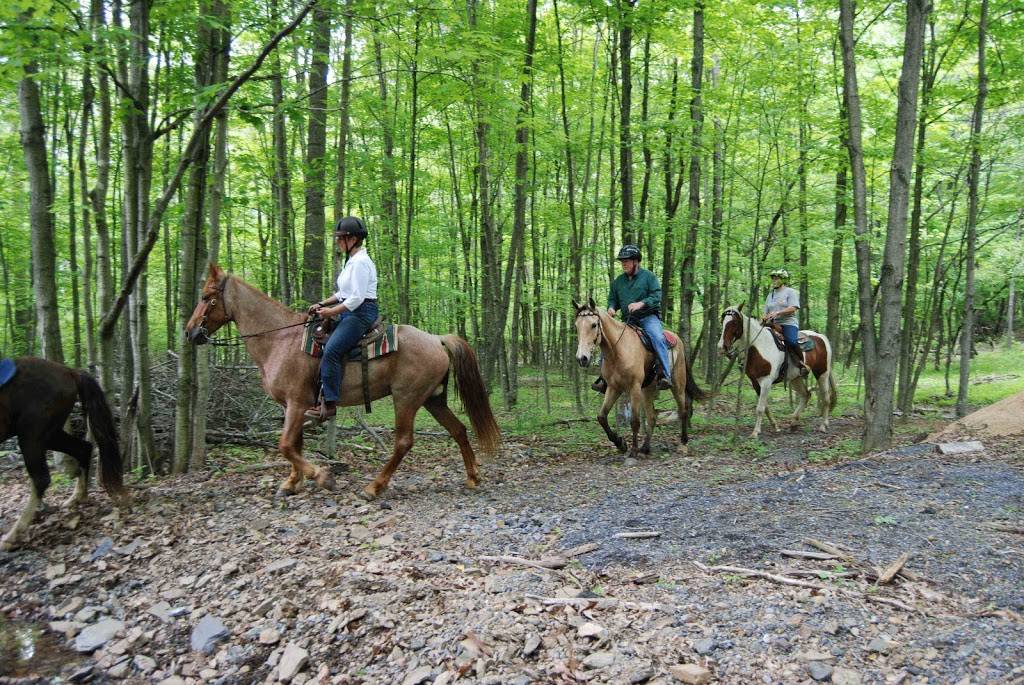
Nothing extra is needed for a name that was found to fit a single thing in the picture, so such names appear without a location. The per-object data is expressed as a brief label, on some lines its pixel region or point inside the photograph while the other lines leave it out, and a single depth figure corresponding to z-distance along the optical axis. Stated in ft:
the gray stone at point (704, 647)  10.68
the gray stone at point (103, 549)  17.46
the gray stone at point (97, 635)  13.92
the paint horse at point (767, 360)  36.01
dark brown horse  18.67
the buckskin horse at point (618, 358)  27.45
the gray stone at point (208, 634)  13.33
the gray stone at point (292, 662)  11.85
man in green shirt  30.66
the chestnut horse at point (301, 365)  21.81
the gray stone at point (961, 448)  24.48
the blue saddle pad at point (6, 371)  18.37
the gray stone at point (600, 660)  10.58
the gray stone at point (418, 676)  11.04
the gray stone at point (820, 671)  9.70
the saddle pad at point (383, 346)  22.17
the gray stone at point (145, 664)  12.91
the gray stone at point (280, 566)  15.79
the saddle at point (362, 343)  22.07
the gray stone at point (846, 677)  9.55
